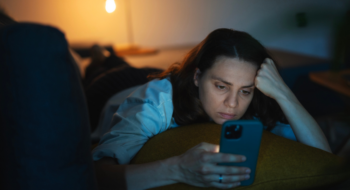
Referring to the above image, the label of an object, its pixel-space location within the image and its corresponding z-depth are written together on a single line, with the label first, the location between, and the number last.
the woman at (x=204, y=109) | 0.55
